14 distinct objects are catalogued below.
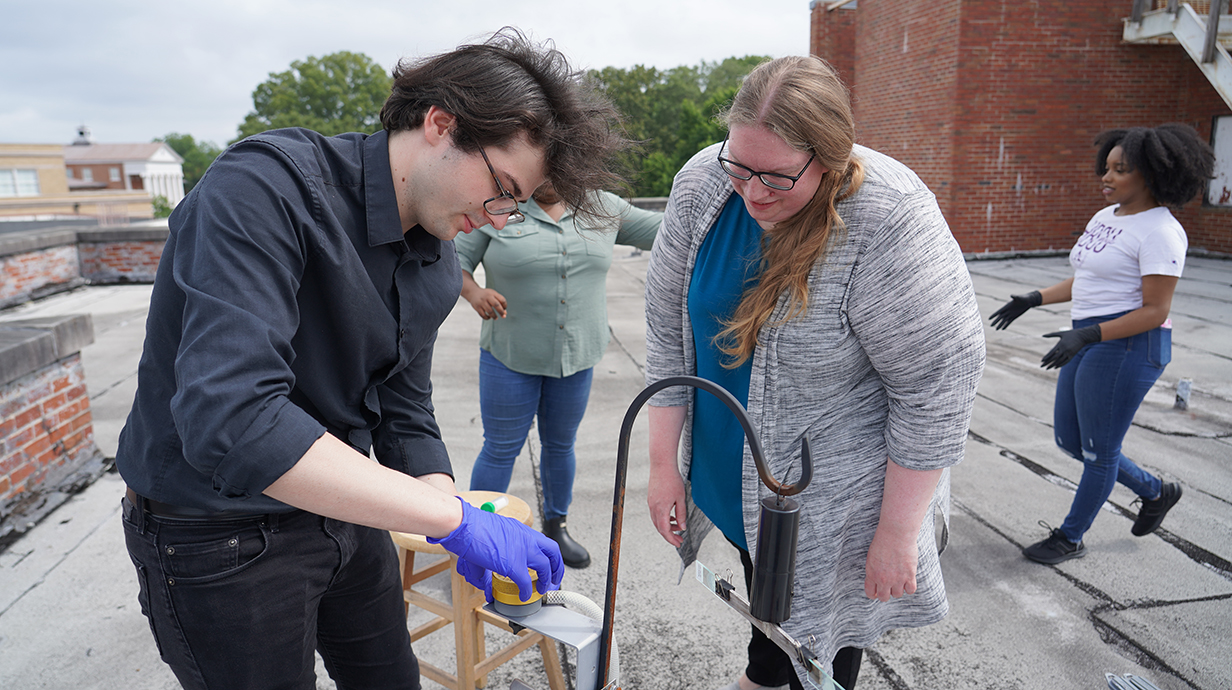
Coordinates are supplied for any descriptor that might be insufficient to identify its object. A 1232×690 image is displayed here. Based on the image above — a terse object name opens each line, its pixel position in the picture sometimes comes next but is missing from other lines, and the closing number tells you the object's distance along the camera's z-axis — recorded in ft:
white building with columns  233.96
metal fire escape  32.68
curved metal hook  2.95
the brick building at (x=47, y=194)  142.92
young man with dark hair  3.16
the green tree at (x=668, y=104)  75.41
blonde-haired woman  4.74
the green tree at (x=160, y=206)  216.54
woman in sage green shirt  9.63
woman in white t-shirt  9.66
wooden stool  7.22
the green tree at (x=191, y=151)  319.06
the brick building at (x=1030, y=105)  37.47
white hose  4.14
